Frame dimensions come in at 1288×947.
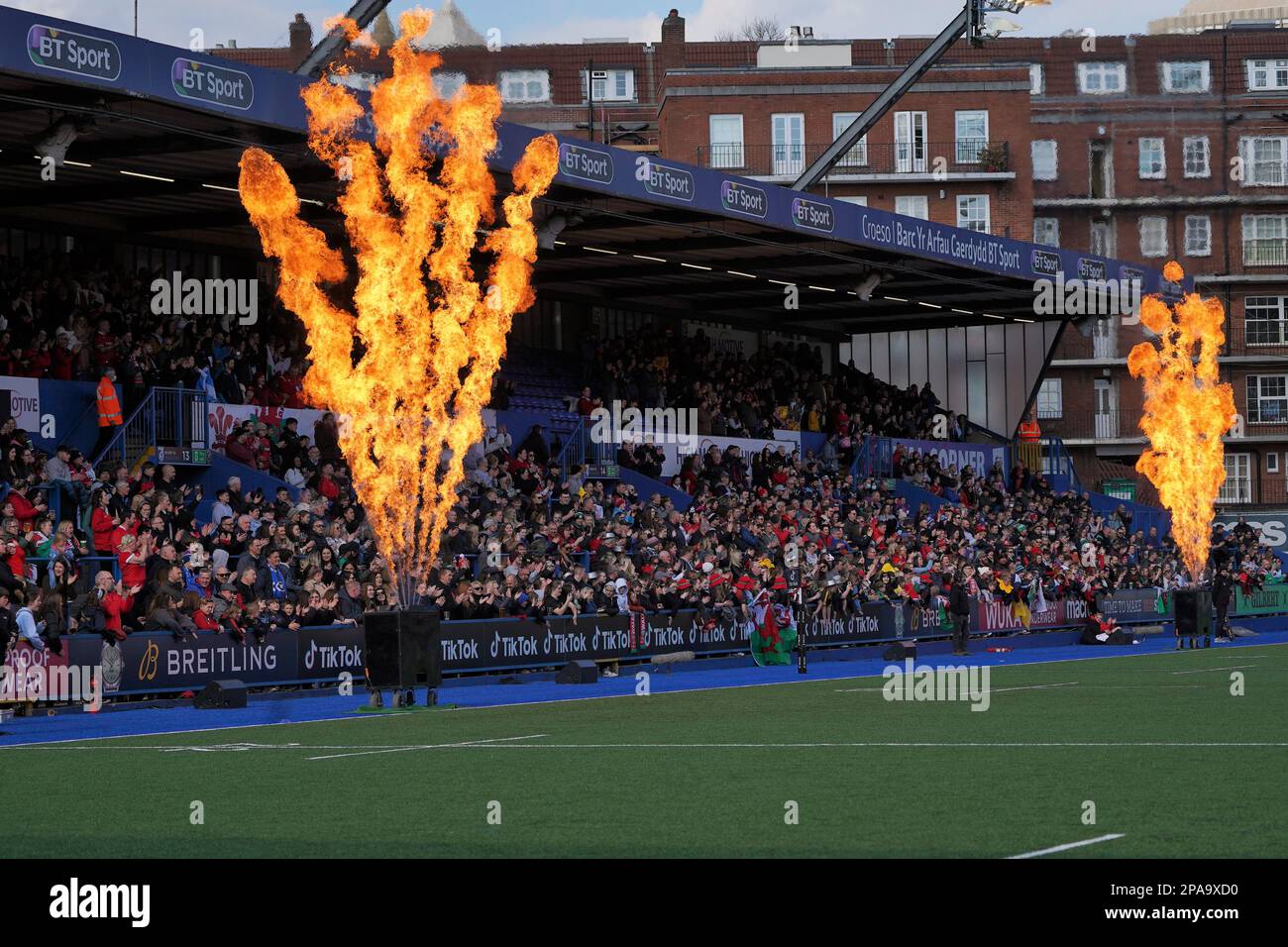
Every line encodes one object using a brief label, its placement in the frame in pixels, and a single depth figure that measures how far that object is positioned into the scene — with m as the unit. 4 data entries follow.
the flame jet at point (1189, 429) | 46.16
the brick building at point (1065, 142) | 74.81
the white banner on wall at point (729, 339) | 52.66
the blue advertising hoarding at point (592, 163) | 24.45
